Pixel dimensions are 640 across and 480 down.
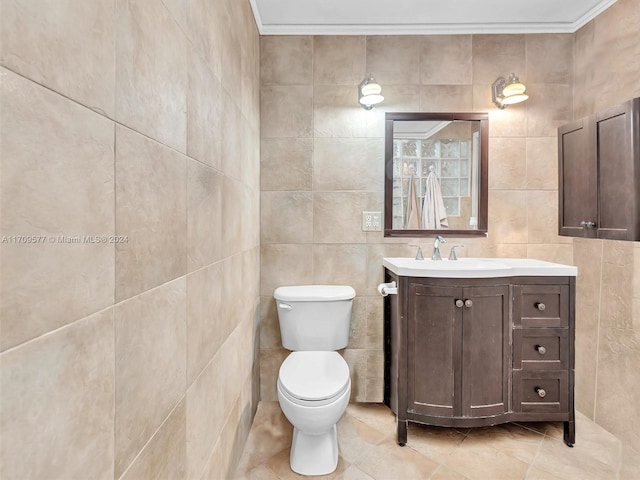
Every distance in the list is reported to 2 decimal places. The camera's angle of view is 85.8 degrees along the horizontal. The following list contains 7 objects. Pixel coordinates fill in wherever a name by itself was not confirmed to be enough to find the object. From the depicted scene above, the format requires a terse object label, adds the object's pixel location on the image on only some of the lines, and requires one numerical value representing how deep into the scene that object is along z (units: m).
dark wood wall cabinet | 1.68
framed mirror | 2.26
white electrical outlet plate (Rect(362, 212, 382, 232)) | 2.26
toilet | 1.50
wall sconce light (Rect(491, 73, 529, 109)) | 2.08
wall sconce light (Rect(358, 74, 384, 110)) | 2.07
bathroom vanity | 1.80
